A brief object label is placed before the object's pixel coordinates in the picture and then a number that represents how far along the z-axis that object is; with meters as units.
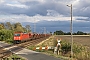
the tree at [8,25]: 150.70
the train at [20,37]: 62.17
